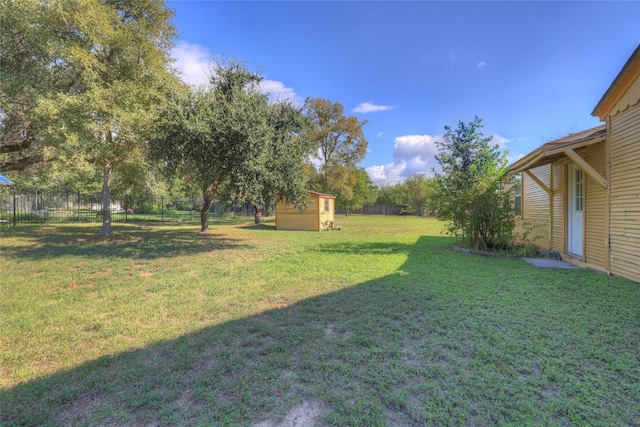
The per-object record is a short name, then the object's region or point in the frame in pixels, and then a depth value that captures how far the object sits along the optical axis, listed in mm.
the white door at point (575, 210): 6586
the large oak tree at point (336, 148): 27062
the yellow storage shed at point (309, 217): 15961
